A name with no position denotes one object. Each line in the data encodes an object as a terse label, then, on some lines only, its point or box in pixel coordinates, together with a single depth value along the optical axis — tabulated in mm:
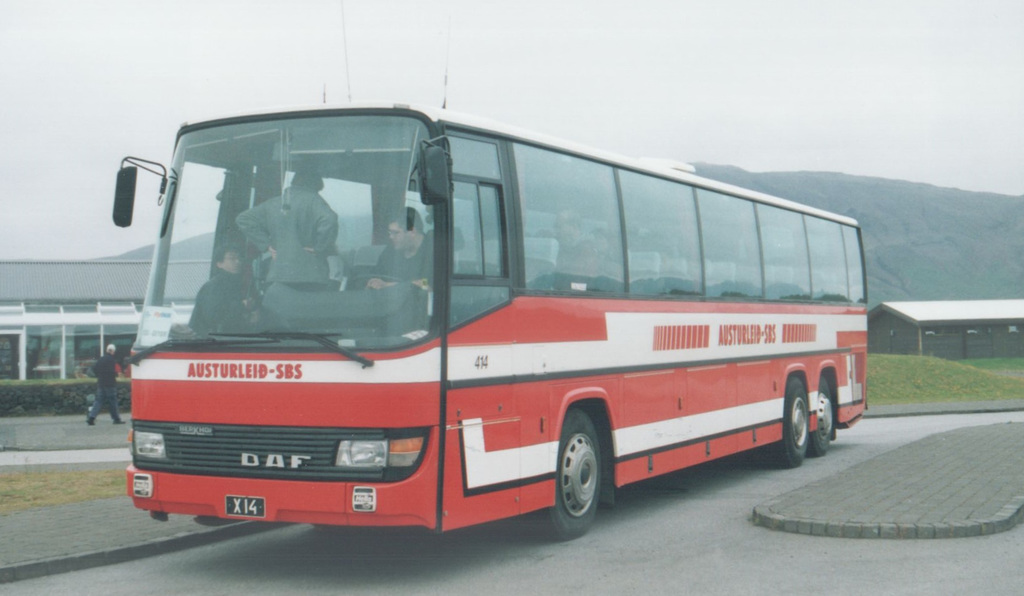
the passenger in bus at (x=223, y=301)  7695
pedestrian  25984
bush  29656
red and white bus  7277
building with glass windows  42156
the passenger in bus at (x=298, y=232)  7513
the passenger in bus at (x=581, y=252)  9289
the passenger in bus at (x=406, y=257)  7363
